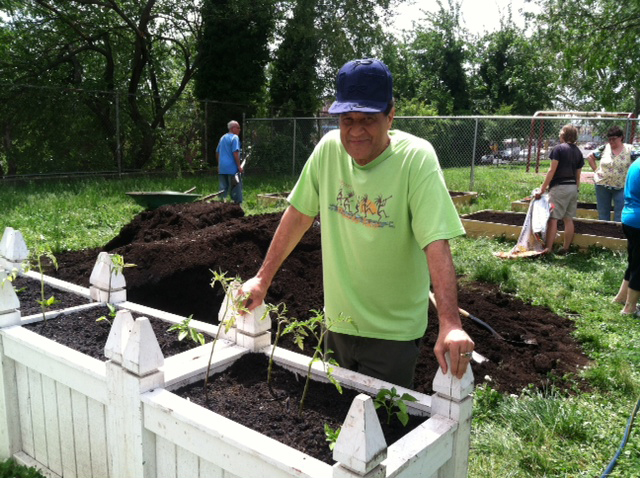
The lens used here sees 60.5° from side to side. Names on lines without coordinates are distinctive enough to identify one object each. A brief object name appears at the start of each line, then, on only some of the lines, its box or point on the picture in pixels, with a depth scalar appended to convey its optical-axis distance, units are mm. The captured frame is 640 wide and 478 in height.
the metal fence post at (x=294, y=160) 17773
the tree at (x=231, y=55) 18594
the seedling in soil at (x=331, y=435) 1715
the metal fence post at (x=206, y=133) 18562
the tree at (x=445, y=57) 35500
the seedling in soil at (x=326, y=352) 2135
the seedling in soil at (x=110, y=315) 3022
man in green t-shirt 2109
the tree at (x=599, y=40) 14242
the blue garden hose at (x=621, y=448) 2848
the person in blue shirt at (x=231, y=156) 11984
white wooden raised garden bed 1692
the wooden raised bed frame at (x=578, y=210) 11133
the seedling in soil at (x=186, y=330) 2413
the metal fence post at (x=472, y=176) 12555
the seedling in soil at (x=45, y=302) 3157
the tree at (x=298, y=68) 18953
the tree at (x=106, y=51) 16312
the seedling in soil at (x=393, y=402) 1905
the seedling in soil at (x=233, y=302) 2482
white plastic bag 8133
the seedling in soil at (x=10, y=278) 2917
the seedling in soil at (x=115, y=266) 3237
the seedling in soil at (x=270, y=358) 2393
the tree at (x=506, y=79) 33875
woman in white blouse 9125
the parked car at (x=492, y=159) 22484
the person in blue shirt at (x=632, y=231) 5266
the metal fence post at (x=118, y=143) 15312
